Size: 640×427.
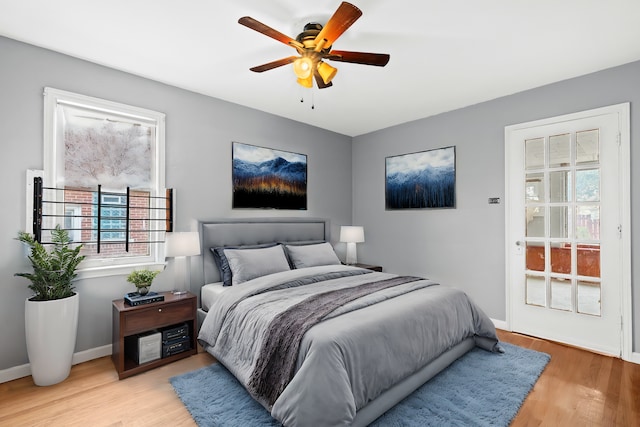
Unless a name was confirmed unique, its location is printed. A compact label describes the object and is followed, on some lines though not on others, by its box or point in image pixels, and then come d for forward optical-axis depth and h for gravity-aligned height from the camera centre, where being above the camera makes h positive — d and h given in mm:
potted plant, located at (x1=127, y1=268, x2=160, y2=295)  2719 -558
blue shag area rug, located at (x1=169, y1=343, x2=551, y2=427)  1945 -1260
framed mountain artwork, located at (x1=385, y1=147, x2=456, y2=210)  4074 +488
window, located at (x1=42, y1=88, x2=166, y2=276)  2682 +354
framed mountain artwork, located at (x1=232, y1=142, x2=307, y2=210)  3822 +486
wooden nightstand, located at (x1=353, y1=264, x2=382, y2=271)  4476 -745
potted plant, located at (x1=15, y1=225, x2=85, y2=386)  2297 -715
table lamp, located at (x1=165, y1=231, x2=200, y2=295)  2957 -336
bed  1712 -791
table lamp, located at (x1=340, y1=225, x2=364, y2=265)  4559 -333
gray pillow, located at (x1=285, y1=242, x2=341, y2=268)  3695 -492
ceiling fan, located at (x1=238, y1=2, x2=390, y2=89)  1955 +1134
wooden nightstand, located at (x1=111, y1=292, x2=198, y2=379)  2480 -893
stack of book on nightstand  2591 -696
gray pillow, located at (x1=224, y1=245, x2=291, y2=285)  3145 -497
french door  2889 -133
